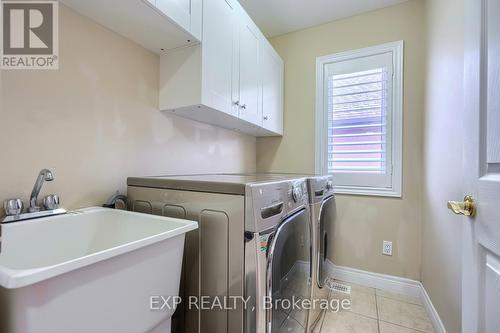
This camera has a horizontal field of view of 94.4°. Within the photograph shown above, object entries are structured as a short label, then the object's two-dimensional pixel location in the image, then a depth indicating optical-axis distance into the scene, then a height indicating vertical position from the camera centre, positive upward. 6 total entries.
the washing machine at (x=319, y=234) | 1.35 -0.44
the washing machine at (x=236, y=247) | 0.86 -0.33
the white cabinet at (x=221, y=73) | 1.31 +0.59
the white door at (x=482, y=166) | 0.63 +0.00
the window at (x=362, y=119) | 2.07 +0.44
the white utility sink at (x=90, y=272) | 0.48 -0.30
